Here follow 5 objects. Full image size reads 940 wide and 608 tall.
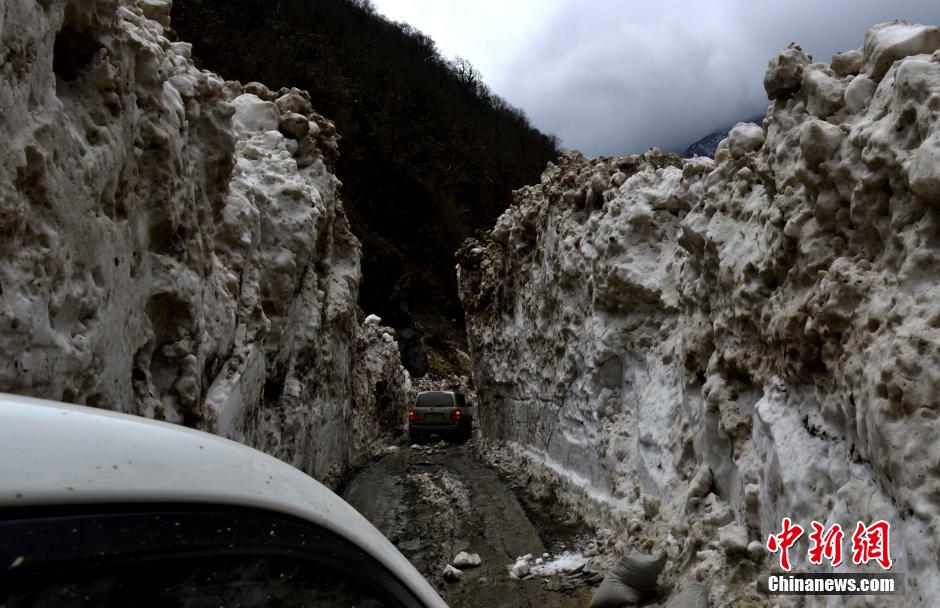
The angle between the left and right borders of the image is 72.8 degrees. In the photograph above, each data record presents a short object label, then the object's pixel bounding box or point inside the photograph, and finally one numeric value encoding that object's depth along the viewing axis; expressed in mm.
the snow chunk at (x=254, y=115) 10227
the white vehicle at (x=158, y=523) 910
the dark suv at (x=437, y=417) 19438
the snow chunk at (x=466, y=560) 6793
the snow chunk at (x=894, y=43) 3906
